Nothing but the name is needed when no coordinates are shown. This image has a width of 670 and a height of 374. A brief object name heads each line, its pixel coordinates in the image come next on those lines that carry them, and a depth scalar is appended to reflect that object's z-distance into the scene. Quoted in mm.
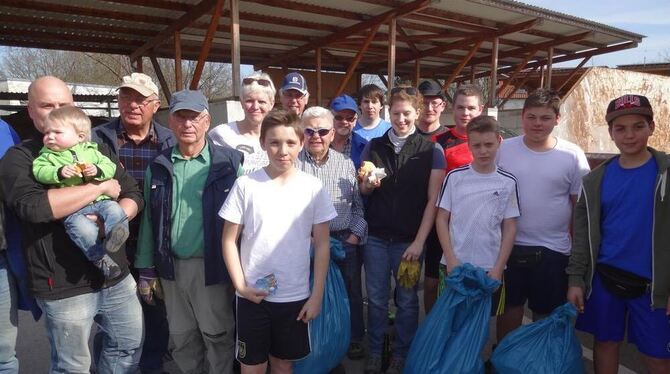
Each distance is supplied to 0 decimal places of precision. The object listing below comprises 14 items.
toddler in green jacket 1842
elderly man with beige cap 2406
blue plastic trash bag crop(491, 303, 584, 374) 2107
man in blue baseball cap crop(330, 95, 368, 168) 3115
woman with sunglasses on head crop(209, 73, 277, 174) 2742
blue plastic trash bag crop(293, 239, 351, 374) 2268
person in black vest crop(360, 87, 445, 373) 2598
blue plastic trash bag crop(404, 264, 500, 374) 2188
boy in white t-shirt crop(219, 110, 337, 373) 2062
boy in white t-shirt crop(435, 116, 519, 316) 2352
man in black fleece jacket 1821
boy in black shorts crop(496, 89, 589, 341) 2436
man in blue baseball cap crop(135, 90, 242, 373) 2189
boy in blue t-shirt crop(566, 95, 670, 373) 2053
